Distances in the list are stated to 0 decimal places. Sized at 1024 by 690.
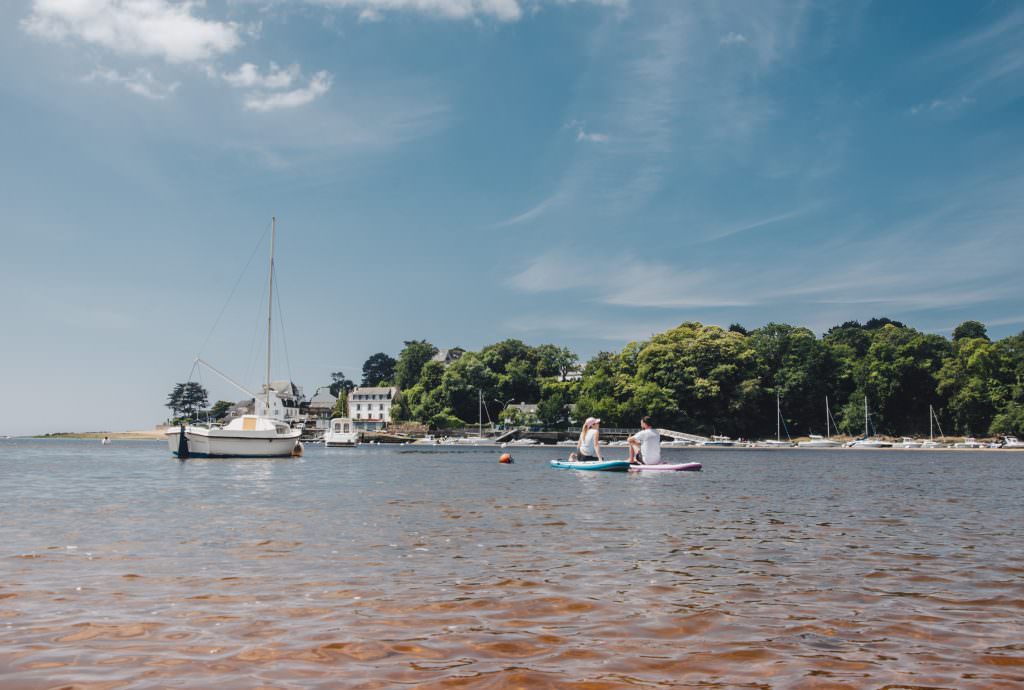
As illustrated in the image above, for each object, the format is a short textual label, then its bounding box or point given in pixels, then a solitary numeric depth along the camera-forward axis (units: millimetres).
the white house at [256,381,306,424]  190875
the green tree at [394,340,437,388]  181125
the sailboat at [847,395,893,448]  118138
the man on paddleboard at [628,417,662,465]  40031
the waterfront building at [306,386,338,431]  193562
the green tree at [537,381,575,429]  141625
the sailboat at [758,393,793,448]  123425
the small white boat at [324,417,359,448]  119100
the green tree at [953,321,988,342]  169875
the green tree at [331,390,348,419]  190750
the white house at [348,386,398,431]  181500
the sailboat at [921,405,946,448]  118625
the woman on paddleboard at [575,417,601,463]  43750
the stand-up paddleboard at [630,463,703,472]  39375
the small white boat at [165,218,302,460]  58188
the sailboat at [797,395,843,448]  123962
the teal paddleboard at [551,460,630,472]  39438
